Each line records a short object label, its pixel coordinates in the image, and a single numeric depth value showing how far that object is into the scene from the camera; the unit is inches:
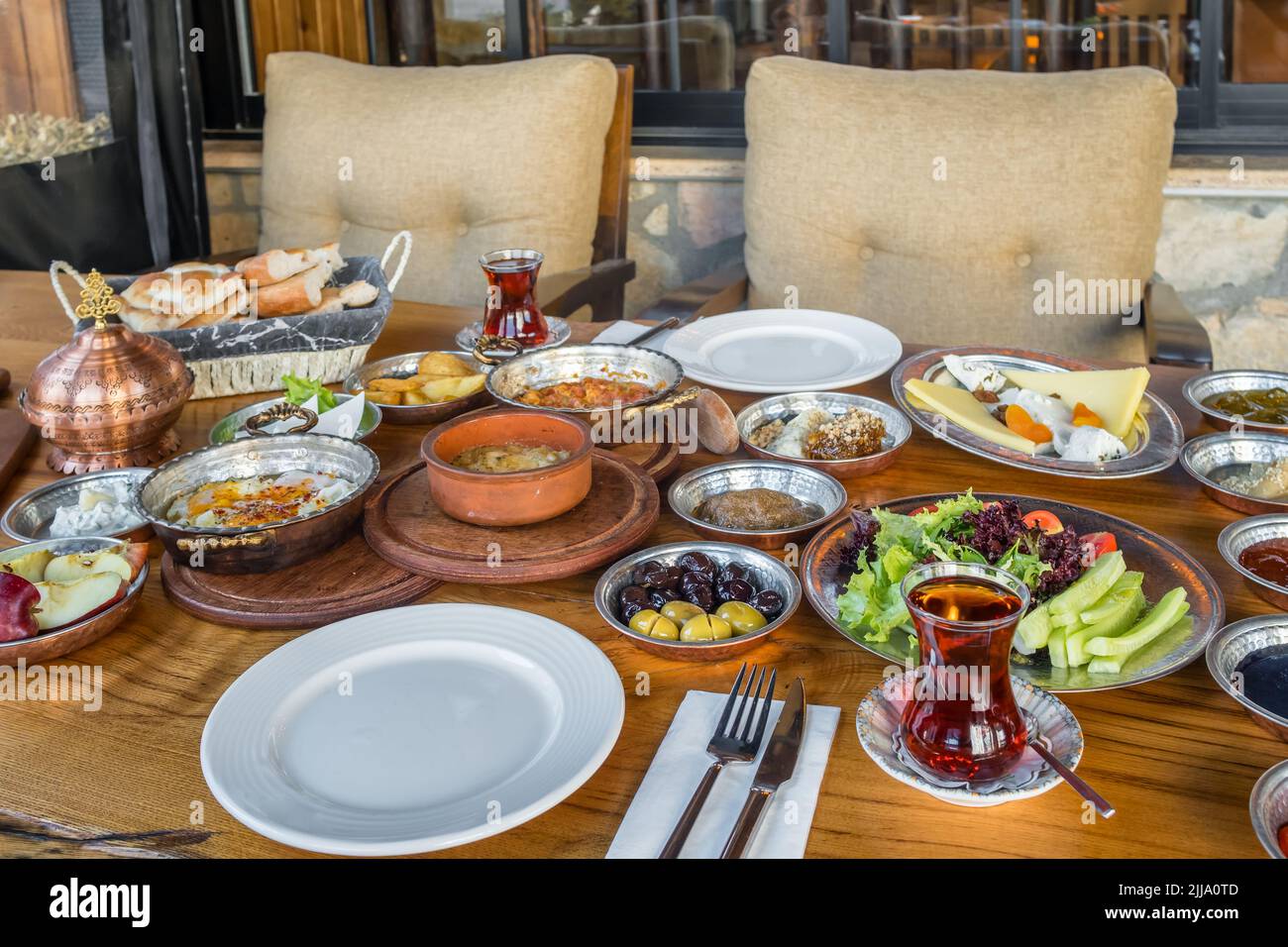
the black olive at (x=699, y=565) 42.5
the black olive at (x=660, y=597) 41.2
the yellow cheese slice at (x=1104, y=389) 55.2
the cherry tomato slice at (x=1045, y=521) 43.6
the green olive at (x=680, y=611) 40.1
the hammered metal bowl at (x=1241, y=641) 36.3
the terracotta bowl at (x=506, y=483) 45.8
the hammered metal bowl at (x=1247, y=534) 43.2
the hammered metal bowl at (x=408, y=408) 61.0
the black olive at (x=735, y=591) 41.5
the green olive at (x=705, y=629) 39.1
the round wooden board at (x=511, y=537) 44.1
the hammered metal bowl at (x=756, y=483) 49.2
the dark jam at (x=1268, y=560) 42.5
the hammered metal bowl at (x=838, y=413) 52.8
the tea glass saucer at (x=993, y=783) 30.9
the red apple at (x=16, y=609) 38.9
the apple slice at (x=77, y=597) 40.4
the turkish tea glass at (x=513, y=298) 67.3
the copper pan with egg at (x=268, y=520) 43.9
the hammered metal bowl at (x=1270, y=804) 28.7
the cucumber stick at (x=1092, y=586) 37.6
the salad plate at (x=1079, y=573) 36.6
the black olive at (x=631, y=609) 40.6
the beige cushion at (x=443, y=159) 104.7
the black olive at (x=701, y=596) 41.4
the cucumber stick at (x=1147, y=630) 36.5
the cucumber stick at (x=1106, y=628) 36.9
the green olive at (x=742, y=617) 39.8
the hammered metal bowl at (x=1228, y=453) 52.2
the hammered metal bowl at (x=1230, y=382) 60.4
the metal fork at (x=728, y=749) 30.6
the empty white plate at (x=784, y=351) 65.0
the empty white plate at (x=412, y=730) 31.5
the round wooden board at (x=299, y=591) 42.3
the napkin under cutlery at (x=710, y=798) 30.7
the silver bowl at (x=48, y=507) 49.4
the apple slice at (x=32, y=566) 43.3
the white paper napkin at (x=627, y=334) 71.7
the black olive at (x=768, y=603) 40.6
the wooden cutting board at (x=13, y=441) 55.7
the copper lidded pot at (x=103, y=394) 53.2
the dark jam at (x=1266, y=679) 35.2
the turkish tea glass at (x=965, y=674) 31.4
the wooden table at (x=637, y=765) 30.9
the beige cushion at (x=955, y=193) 89.8
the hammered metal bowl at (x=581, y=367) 60.8
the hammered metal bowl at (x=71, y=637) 38.9
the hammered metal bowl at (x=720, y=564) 38.5
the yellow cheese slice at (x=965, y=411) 54.1
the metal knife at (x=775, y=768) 30.1
